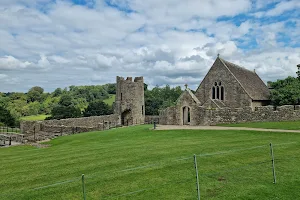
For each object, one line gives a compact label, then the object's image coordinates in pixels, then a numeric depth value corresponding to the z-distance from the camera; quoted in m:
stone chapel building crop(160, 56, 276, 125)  27.73
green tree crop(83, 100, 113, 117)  58.84
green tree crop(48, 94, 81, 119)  52.53
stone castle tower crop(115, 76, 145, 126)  41.12
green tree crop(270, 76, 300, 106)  31.32
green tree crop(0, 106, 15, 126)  47.44
